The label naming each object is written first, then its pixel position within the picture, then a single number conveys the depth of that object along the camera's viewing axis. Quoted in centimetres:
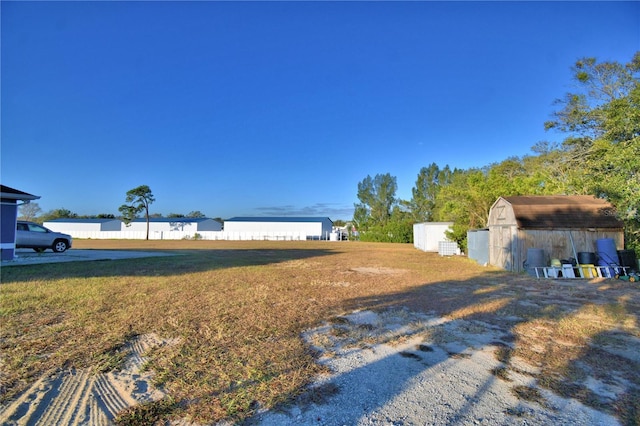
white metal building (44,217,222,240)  5481
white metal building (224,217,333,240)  5344
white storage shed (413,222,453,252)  2394
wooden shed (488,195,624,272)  1181
